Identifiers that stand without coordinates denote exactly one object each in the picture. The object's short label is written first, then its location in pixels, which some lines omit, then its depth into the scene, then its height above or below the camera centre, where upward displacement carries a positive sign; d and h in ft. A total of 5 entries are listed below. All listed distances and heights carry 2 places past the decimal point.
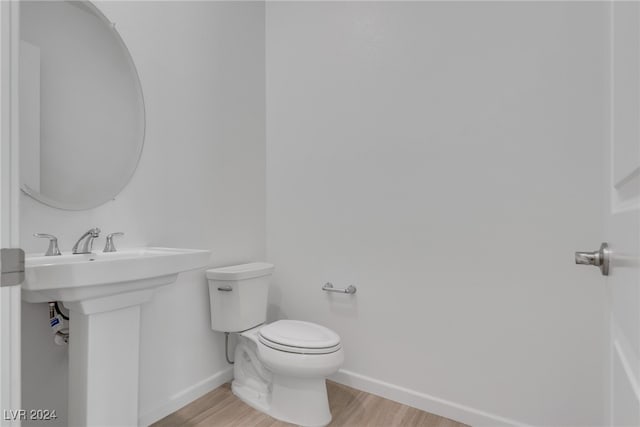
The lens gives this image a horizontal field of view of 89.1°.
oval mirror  4.17 +1.54
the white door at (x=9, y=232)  2.27 -0.12
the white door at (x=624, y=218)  1.37 -0.03
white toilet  5.15 -2.27
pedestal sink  3.34 -1.28
